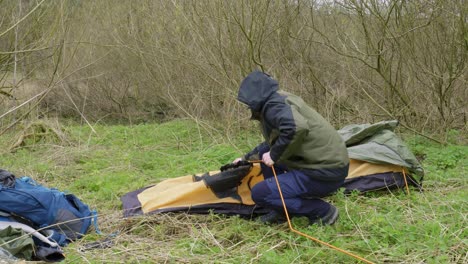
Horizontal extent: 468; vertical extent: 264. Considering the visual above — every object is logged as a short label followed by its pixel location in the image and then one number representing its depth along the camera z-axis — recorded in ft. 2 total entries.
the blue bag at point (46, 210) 12.40
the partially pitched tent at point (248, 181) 14.16
